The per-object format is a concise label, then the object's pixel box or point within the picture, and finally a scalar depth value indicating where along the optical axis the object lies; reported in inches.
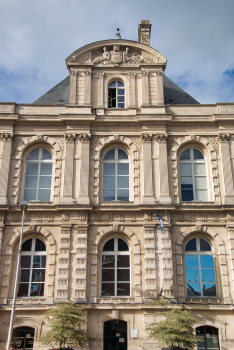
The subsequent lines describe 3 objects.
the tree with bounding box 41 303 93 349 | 721.6
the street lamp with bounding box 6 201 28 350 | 701.6
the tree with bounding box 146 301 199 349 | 713.0
